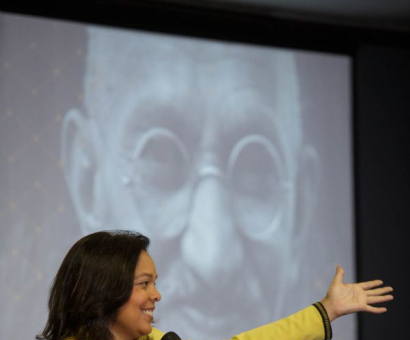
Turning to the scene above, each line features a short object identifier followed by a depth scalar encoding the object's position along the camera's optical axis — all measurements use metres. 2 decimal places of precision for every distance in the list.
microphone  3.54
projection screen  5.48
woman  3.55
